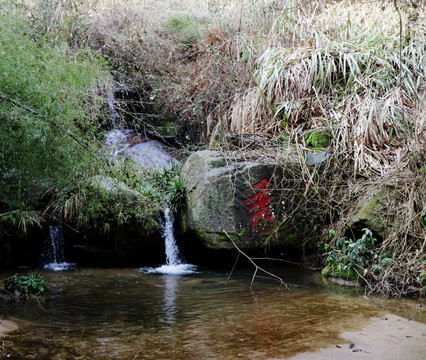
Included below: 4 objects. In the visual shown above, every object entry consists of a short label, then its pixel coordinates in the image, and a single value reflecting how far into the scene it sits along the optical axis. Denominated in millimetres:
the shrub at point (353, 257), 5113
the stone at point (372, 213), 5230
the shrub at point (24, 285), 4684
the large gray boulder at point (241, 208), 6102
